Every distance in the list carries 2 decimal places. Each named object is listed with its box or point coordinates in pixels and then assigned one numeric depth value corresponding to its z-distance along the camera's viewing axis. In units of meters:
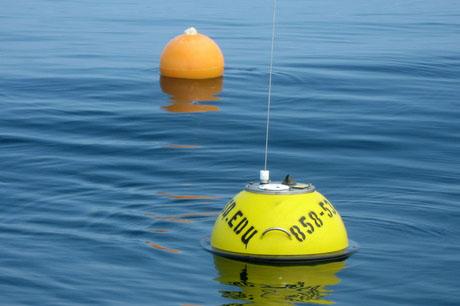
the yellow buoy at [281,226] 10.55
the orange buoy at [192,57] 21.47
